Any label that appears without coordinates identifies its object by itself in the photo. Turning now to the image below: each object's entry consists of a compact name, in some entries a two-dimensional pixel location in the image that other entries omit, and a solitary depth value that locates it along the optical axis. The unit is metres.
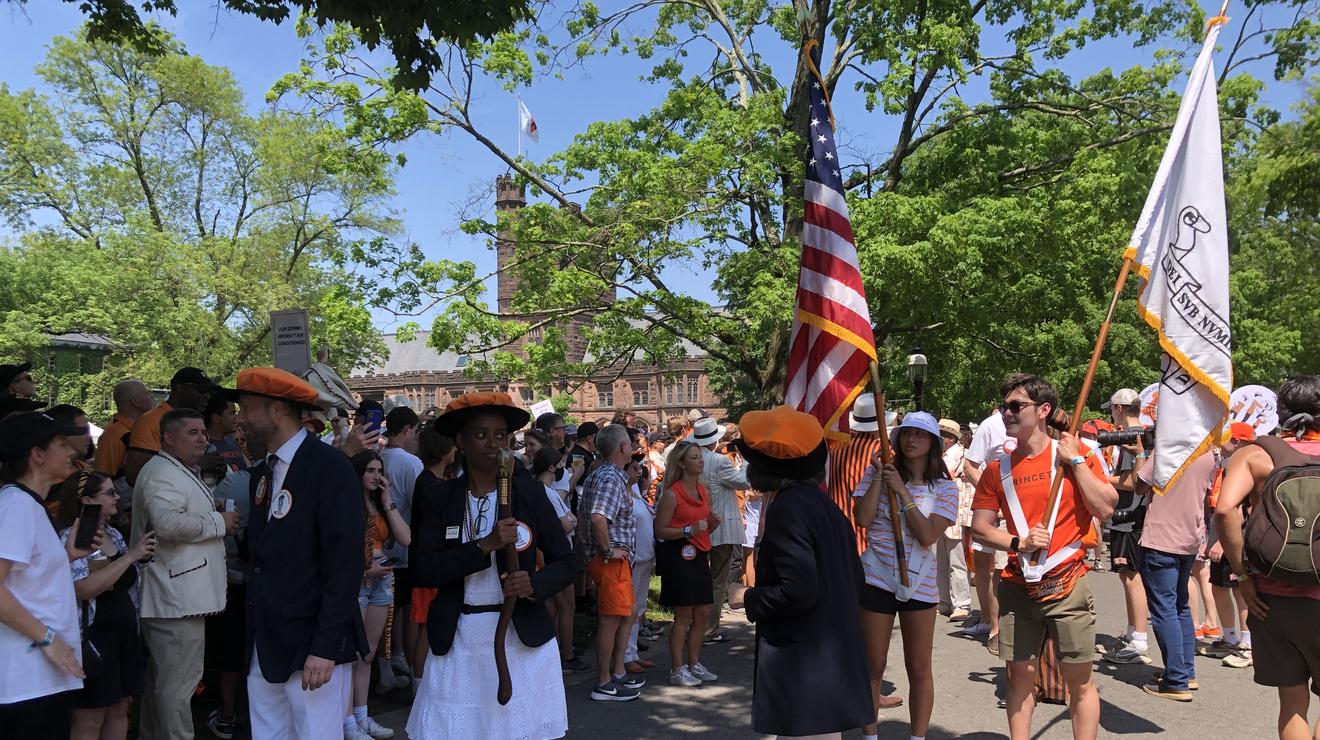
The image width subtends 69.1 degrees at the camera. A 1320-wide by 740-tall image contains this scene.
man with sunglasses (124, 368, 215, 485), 6.45
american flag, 5.79
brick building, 89.00
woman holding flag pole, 5.45
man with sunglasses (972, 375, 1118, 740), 5.12
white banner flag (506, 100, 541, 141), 38.62
